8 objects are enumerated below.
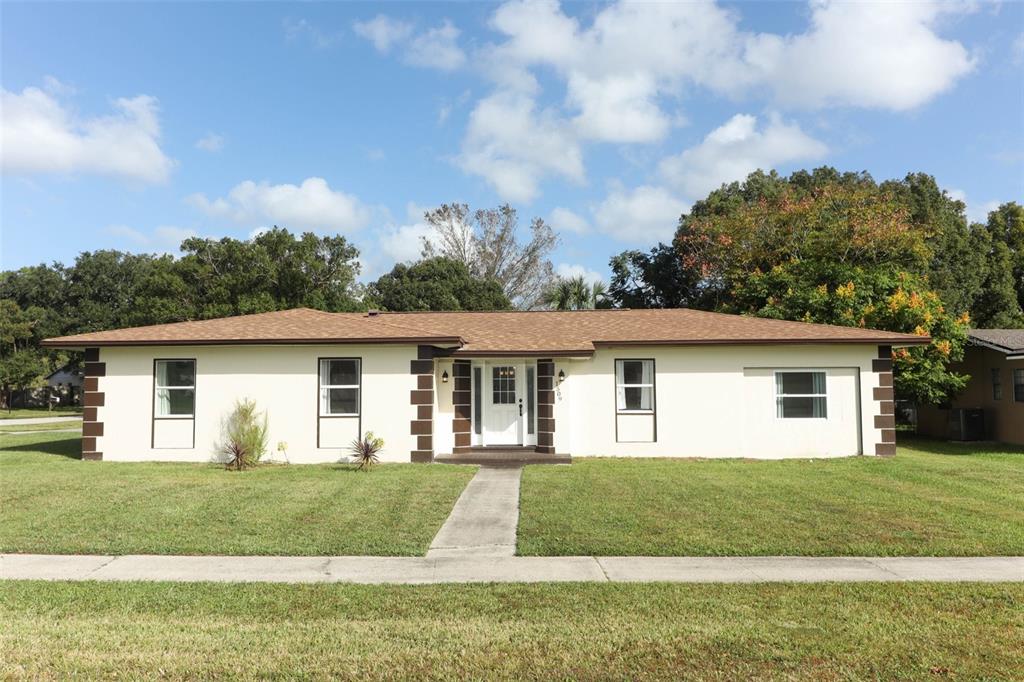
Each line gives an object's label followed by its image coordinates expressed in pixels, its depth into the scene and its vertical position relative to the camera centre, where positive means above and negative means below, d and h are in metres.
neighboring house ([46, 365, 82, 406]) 49.09 +0.10
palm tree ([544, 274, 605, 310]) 34.03 +4.46
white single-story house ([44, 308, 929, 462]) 14.81 -0.12
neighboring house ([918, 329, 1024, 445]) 18.92 -0.31
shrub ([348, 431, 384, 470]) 13.65 -1.37
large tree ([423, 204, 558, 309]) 47.03 +9.13
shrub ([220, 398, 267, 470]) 14.09 -1.12
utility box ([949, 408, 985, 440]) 20.09 -1.36
